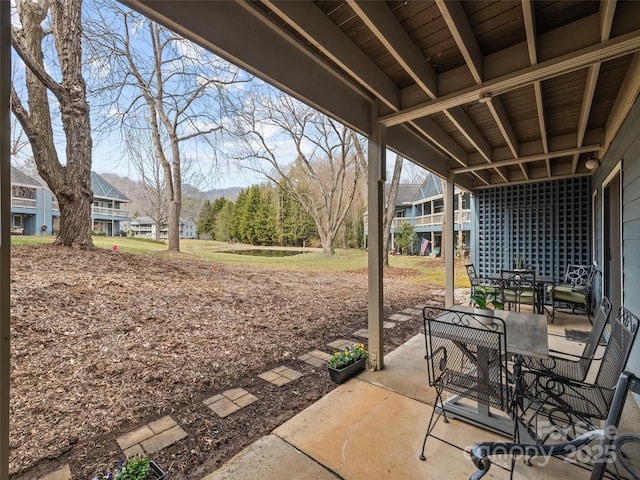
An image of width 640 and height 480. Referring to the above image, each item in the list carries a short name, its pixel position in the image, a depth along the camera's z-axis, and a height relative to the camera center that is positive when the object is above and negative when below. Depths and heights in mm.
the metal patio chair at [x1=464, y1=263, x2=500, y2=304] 4813 -861
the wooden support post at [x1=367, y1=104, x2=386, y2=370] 2904 +14
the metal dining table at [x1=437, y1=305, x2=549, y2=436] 1816 -711
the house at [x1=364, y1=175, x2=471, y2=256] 15684 +1644
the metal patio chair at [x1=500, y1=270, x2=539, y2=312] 4437 -833
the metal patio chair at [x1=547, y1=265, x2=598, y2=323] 4609 -874
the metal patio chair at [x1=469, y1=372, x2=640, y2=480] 968 -758
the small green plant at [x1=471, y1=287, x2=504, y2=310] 2105 -473
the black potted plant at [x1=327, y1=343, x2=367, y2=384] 2707 -1282
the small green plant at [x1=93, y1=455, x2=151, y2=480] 1426 -1241
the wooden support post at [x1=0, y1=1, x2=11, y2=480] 989 +0
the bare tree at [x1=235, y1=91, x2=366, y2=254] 12867 +4172
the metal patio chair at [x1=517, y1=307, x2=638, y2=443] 1561 -932
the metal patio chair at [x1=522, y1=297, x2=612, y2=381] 1981 -931
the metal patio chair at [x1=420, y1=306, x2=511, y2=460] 1747 -891
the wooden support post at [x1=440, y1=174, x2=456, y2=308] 5281 -81
